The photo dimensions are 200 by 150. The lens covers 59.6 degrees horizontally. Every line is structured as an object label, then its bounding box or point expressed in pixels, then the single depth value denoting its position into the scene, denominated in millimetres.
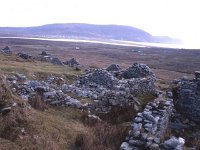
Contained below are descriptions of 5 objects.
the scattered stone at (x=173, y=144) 5218
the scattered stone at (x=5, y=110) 6617
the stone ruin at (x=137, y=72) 15139
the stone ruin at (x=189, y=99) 9118
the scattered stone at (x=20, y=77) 12965
